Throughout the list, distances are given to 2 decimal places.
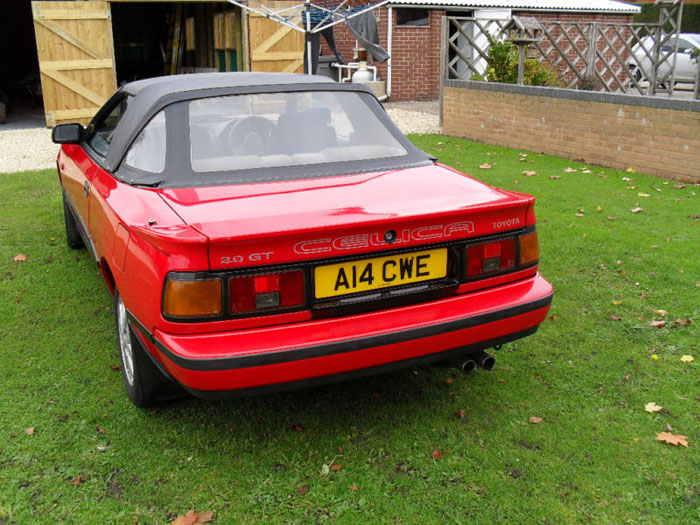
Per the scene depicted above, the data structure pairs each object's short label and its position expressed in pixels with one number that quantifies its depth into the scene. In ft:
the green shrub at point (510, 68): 40.09
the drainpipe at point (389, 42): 59.47
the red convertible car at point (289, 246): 8.58
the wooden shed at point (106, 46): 45.03
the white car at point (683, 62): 72.05
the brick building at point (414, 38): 60.44
